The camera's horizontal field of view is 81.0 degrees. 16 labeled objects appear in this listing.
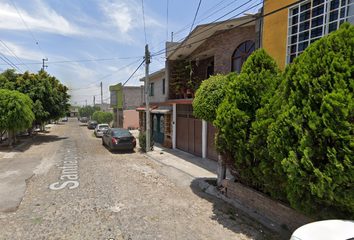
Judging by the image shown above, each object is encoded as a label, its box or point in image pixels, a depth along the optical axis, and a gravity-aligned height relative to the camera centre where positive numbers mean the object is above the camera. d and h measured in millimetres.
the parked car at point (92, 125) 31828 -2798
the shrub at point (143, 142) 13228 -2216
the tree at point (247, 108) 4766 +22
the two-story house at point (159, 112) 14145 -284
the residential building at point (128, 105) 28050 +313
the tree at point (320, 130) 2955 -315
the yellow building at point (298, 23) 5078 +2365
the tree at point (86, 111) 47659 -1011
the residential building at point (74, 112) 87731 -2309
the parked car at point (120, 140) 12543 -2006
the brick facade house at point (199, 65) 9125 +2355
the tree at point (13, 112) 12281 -378
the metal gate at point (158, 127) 15523 -1545
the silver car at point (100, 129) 20875 -2264
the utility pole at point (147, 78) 12492 +1785
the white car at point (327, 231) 2561 -1565
